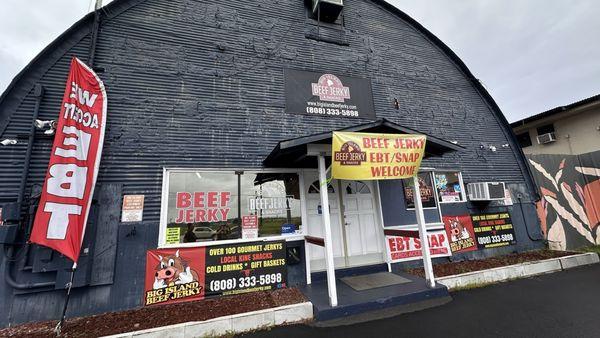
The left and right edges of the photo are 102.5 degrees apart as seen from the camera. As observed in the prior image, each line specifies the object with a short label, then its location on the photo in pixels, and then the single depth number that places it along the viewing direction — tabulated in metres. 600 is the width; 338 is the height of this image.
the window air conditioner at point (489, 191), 6.74
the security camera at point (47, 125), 4.44
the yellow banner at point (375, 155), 4.09
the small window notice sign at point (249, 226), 5.11
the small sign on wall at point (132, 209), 4.56
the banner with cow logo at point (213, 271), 4.48
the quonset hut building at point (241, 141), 4.33
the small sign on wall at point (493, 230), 6.79
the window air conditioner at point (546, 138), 11.07
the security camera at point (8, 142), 4.32
